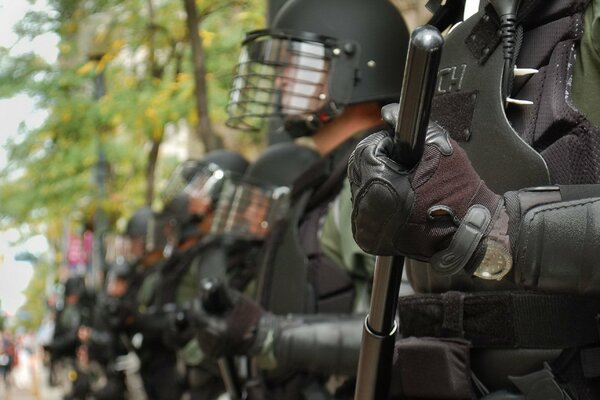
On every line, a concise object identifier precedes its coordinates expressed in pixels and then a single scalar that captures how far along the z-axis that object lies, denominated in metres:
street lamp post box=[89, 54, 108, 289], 12.08
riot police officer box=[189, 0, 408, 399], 4.14
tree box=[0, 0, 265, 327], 8.69
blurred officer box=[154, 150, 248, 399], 7.55
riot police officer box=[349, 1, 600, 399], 2.06
